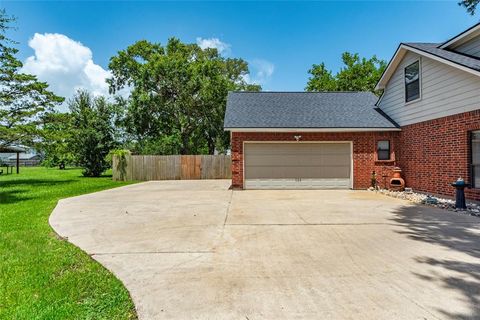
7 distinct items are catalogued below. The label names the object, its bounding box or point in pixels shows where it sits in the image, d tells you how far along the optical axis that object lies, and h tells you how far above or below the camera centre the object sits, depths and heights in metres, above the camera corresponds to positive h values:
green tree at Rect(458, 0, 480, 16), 10.98 +6.44
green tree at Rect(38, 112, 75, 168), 15.46 +1.72
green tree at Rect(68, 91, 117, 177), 20.53 +2.41
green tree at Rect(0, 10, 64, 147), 14.73 +3.97
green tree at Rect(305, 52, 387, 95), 27.39 +9.08
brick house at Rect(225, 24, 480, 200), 9.08 +1.45
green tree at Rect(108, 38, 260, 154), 23.17 +6.13
